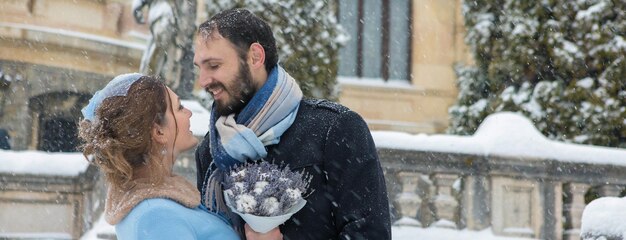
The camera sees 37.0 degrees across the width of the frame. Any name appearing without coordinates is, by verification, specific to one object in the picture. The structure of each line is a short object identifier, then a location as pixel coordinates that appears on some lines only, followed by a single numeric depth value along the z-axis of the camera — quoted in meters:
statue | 7.62
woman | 2.42
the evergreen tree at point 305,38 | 12.38
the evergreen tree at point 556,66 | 10.38
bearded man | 2.71
